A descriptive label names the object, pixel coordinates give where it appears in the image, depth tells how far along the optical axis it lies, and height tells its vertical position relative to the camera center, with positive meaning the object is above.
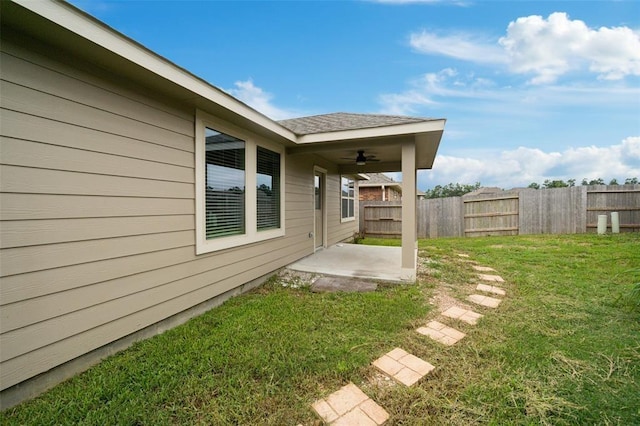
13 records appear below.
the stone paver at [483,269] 5.23 -1.23
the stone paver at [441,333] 2.52 -1.28
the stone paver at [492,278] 4.53 -1.24
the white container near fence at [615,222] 8.30 -0.43
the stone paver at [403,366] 1.97 -1.28
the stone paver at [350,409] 1.56 -1.28
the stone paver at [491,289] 3.92 -1.26
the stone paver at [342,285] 3.97 -1.21
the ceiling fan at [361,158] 5.31 +1.10
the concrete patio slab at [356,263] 4.58 -1.12
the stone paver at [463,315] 2.97 -1.28
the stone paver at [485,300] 3.45 -1.27
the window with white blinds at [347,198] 9.15 +0.45
